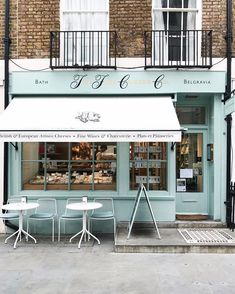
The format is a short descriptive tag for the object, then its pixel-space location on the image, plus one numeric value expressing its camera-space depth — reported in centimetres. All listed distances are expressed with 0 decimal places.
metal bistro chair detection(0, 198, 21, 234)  845
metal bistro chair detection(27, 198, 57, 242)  911
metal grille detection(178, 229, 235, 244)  773
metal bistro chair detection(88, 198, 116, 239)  838
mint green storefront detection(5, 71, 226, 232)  896
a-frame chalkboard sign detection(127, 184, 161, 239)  812
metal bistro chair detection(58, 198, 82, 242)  839
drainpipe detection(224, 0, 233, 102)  892
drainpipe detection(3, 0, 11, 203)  913
